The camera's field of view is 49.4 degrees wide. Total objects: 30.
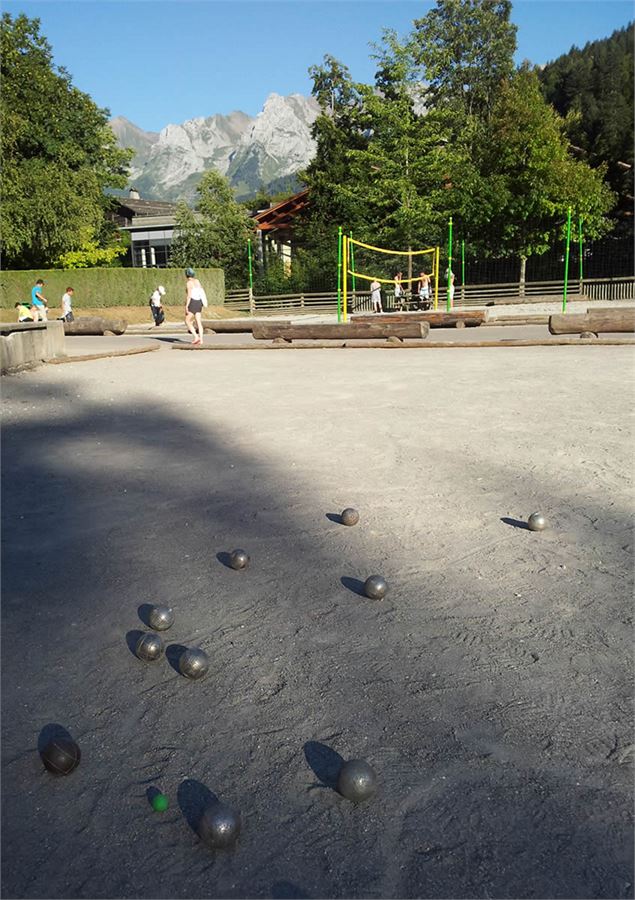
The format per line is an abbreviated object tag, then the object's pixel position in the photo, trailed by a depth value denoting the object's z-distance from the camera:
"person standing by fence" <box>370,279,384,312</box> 32.66
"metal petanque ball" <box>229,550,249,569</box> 4.05
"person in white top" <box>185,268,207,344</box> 19.02
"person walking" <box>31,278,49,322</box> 25.10
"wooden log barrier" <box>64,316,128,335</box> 25.31
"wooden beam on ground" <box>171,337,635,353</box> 14.87
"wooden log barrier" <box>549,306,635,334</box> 17.48
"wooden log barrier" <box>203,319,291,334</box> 23.28
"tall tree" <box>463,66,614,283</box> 36.50
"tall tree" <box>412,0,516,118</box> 54.62
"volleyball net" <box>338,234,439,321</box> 37.72
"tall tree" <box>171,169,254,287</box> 43.19
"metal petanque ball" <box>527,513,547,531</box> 4.51
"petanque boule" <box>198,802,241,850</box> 2.07
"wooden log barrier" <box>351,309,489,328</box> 23.62
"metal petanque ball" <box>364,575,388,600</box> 3.62
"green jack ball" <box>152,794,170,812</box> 2.23
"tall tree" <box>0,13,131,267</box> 39.28
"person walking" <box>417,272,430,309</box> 33.56
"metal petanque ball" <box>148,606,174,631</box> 3.35
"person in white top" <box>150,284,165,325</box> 29.44
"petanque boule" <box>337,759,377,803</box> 2.24
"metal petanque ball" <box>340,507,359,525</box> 4.73
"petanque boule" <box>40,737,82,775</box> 2.40
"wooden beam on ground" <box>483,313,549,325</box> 24.17
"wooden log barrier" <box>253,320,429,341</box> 17.62
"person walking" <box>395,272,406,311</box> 33.86
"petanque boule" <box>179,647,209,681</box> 2.95
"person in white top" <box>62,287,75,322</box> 27.31
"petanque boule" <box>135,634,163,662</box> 3.10
